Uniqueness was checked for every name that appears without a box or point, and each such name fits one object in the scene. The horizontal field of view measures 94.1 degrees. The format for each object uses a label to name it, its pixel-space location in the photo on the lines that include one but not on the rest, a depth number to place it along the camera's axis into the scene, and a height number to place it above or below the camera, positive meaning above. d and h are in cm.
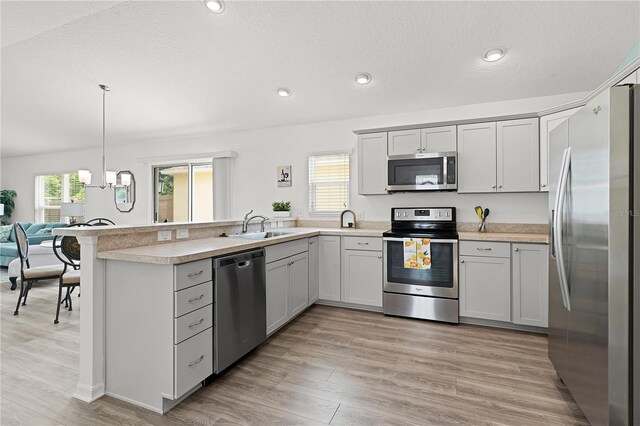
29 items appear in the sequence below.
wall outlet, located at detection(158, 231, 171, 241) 243 -20
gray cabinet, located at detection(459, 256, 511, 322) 300 -78
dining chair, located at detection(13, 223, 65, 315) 358 -73
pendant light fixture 428 +50
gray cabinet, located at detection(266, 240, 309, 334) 274 -73
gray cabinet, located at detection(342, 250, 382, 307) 349 -78
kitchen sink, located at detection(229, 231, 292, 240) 318 -26
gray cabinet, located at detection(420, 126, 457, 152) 351 +88
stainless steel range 315 -73
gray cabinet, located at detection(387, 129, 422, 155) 366 +87
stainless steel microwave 344 +48
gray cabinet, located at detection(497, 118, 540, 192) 320 +62
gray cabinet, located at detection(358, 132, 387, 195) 382 +63
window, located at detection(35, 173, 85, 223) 695 +43
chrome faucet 336 -14
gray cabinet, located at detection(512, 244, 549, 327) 286 -70
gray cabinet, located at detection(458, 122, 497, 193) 338 +63
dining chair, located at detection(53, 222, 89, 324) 312 -51
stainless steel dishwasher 208 -73
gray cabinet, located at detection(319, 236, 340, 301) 368 -70
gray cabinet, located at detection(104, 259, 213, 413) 177 -75
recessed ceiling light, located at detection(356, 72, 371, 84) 344 +157
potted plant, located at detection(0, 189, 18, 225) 747 +23
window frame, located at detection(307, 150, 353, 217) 438 +37
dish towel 321 -44
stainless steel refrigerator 135 -20
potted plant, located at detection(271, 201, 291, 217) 458 +4
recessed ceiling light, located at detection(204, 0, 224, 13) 261 +183
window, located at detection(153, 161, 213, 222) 567 +39
